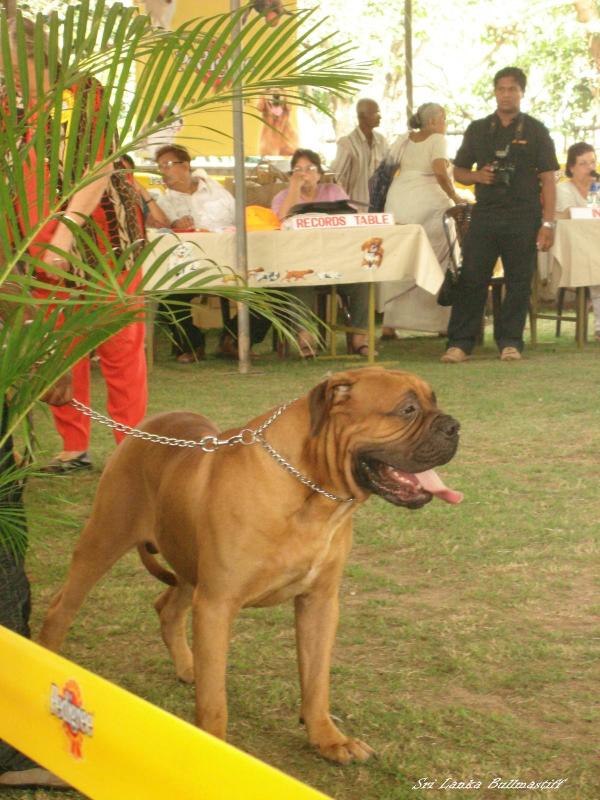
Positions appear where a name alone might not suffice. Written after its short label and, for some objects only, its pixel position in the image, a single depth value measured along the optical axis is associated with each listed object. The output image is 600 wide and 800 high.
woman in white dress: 10.80
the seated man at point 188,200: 10.06
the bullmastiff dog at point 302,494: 2.69
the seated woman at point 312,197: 10.12
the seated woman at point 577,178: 11.54
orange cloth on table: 9.54
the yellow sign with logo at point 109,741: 1.49
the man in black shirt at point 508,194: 9.25
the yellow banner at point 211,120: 11.30
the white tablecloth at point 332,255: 9.05
